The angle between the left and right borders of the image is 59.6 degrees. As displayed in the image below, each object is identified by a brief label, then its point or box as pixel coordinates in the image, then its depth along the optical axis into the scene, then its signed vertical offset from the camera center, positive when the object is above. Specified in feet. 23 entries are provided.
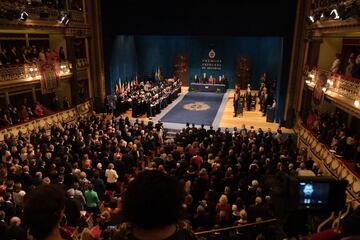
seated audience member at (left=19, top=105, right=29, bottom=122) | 48.97 -11.48
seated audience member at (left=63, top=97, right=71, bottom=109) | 58.96 -11.87
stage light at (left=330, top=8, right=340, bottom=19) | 36.35 +3.28
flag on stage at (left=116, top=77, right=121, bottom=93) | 78.98 -11.67
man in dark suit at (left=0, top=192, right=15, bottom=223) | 23.77 -12.55
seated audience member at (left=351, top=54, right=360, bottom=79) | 37.47 -3.23
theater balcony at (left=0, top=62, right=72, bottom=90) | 45.52 -5.49
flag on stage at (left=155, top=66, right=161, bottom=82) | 98.61 -10.71
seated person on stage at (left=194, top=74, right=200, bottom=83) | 93.81 -11.16
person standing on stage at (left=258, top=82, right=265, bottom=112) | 69.18 -12.28
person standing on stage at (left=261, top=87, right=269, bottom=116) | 66.77 -12.28
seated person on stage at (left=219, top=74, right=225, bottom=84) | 92.02 -11.13
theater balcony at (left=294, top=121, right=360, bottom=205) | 31.05 -13.74
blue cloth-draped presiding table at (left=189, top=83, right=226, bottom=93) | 90.63 -13.20
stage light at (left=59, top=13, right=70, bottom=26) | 54.80 +3.38
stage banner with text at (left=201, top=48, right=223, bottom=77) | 97.25 -6.68
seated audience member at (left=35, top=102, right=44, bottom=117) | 51.72 -11.57
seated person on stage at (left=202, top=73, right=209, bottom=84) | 94.38 -11.53
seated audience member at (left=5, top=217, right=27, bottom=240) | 20.43 -12.33
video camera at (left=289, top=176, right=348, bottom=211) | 8.57 -4.19
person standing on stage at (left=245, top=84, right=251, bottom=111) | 69.67 -12.46
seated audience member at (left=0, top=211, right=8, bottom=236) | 20.48 -12.11
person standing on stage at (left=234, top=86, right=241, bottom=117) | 65.00 -12.08
